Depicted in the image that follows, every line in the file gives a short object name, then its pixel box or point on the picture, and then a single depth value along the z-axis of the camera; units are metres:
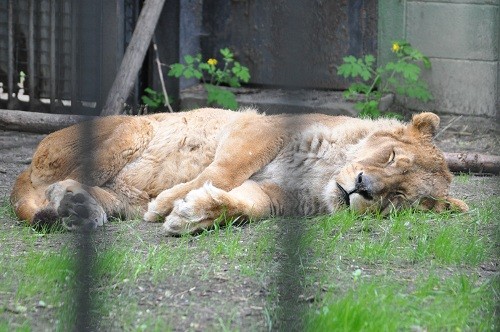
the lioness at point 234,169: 11.51
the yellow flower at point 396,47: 19.44
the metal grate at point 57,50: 18.92
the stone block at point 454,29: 19.42
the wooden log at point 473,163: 15.68
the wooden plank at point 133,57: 17.80
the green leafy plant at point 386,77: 19.27
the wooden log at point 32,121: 17.11
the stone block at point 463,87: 19.69
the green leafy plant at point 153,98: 19.97
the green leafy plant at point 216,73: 19.56
